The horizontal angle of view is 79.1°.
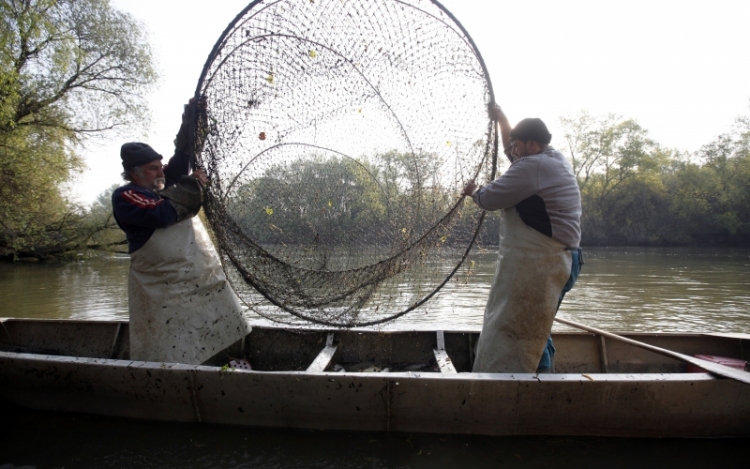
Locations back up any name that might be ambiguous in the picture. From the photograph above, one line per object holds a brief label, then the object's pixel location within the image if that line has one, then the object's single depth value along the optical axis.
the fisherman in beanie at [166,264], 2.72
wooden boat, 2.52
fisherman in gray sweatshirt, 2.60
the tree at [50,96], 11.81
